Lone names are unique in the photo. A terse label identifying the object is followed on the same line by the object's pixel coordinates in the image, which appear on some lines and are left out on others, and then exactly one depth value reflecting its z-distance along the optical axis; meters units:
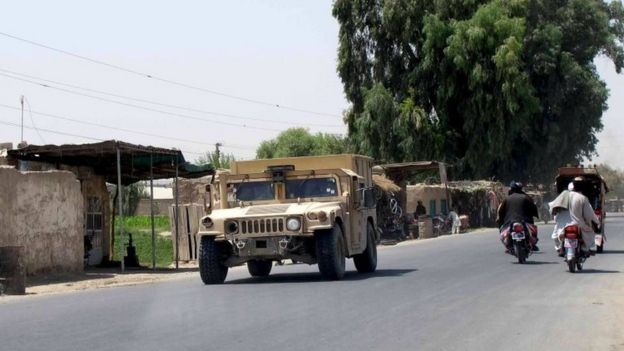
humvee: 17.80
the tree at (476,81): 56.91
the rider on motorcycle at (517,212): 21.45
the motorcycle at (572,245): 18.80
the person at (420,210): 47.00
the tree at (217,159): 109.67
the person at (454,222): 48.72
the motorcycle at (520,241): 21.31
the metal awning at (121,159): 22.56
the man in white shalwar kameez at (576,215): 19.14
